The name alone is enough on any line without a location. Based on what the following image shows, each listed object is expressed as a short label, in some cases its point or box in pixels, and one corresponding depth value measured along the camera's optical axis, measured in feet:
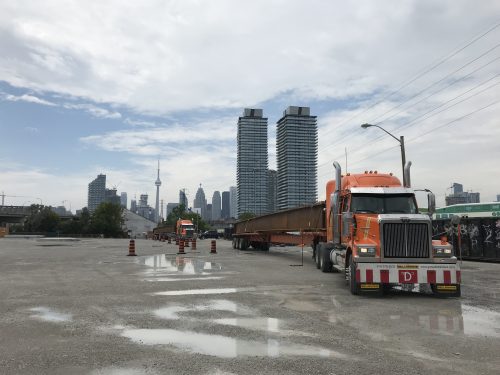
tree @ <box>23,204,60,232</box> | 438.81
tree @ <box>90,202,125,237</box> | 420.77
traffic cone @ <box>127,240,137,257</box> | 93.29
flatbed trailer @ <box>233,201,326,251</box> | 69.15
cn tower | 589.90
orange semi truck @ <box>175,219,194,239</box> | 201.26
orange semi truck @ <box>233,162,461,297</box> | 36.60
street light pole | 96.48
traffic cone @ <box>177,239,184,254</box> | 97.96
